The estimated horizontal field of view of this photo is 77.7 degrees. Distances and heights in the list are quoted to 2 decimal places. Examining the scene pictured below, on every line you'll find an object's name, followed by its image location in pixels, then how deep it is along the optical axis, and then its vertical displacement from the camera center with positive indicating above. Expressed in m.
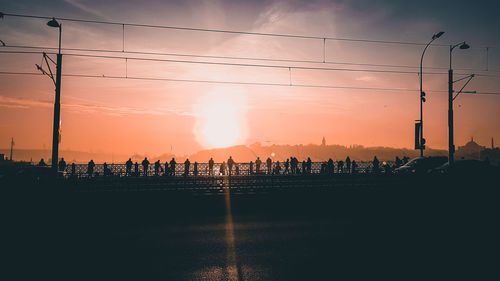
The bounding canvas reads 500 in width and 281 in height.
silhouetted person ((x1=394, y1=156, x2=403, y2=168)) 37.23 -0.50
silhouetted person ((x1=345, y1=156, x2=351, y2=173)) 35.34 -0.55
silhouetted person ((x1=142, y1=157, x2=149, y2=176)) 30.80 -1.02
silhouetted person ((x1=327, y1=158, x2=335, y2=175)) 31.56 -0.82
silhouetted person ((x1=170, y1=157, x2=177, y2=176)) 31.92 -1.02
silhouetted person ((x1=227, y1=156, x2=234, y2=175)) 28.75 -0.54
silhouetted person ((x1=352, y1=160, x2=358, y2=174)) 34.15 -1.09
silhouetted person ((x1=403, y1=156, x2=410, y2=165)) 37.72 -0.13
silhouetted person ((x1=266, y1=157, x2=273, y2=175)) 32.45 -0.76
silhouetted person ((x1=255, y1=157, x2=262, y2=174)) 32.09 -0.88
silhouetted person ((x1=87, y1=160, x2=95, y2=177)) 30.05 -1.36
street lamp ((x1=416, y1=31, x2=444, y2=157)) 28.89 +2.93
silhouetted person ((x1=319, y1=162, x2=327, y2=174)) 33.38 -1.24
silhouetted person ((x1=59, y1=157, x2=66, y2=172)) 28.24 -1.03
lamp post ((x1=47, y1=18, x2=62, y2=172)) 17.91 +2.16
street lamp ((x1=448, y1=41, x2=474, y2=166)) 23.78 +3.83
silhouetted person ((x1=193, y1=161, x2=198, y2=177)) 31.67 -1.41
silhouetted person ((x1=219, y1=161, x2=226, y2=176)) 31.52 -1.26
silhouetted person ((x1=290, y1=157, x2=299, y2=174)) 33.88 -0.92
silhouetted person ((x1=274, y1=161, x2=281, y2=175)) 31.46 -1.29
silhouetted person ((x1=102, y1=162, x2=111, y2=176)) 29.69 -1.54
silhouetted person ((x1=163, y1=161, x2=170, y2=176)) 31.08 -1.57
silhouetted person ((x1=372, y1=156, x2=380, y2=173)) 31.04 -0.75
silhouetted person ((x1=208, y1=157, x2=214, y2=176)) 32.22 -1.16
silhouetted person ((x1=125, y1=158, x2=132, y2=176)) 30.95 -1.05
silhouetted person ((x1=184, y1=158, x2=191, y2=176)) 30.98 -1.04
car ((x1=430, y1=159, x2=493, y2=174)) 24.42 -0.68
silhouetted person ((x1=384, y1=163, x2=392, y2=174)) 30.41 -1.28
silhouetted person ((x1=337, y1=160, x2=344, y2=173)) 35.22 -0.90
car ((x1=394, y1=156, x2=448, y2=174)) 27.12 -0.53
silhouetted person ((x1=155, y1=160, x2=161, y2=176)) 31.24 -1.23
